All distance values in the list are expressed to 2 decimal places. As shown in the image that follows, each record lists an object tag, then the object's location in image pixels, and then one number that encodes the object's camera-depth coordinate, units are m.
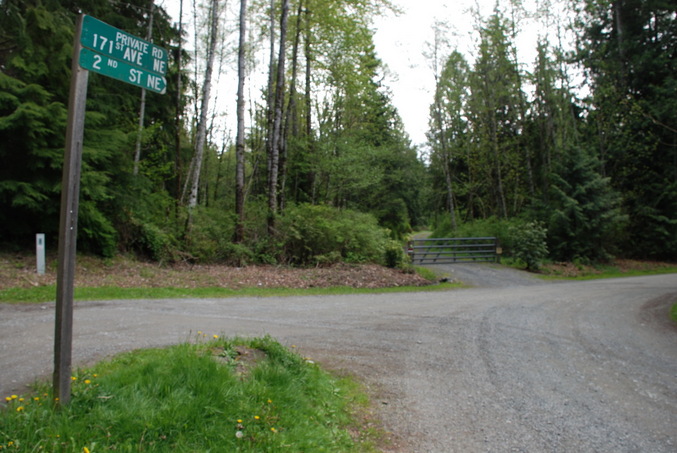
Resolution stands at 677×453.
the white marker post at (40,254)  11.14
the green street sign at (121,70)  3.26
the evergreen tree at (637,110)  25.55
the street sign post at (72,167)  3.17
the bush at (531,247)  20.06
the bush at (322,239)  17.06
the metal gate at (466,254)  21.59
